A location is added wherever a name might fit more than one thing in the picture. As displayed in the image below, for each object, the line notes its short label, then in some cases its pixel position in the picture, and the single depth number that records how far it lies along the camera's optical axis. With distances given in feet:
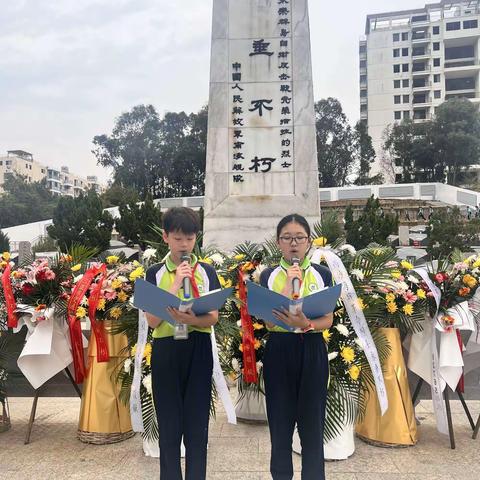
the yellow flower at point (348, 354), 8.29
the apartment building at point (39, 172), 184.44
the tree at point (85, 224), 58.39
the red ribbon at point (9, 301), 9.30
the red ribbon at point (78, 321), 9.20
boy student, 6.07
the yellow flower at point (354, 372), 8.33
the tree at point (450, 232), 51.87
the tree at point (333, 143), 104.58
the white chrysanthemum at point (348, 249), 9.65
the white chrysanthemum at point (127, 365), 8.81
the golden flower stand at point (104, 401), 9.36
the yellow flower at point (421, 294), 9.02
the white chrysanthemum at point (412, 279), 9.30
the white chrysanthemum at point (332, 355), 8.37
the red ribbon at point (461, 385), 9.76
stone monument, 18.95
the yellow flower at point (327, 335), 8.37
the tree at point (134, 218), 59.06
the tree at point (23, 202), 111.55
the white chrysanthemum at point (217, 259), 9.55
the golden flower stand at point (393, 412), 9.16
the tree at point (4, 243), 57.57
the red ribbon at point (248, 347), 8.60
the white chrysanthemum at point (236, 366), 9.23
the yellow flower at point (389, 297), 9.00
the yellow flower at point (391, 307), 9.02
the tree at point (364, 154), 107.34
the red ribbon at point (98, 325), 9.09
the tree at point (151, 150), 107.04
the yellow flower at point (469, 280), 9.11
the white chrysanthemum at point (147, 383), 8.27
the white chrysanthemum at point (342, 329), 8.36
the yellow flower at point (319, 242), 9.70
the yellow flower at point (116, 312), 9.02
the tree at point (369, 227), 46.03
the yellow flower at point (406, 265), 9.50
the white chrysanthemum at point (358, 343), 8.51
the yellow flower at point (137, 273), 9.01
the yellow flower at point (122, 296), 9.12
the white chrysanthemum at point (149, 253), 9.27
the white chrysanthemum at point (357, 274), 9.03
